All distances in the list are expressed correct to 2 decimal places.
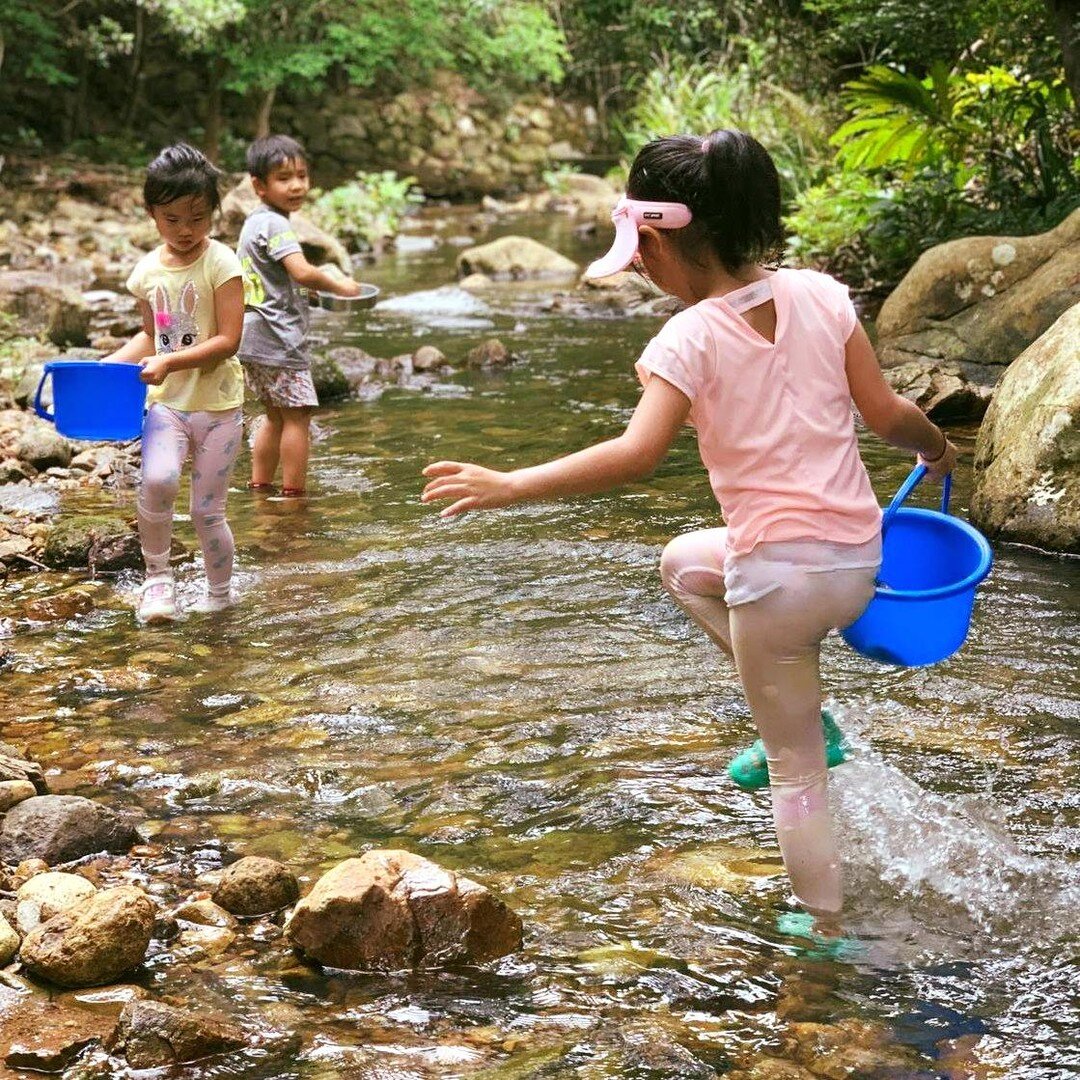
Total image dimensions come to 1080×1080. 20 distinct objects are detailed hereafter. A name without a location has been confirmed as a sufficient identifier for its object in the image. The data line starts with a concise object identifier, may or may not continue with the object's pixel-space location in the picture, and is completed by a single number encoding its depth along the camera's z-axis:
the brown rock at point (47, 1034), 2.23
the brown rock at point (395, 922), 2.57
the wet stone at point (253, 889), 2.79
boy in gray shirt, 5.80
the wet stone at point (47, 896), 2.65
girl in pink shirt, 2.41
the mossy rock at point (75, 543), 5.34
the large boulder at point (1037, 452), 5.17
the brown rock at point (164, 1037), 2.24
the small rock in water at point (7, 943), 2.52
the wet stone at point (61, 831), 2.99
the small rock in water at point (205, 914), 2.75
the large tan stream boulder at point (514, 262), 14.91
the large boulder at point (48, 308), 10.17
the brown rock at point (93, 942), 2.47
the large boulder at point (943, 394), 7.21
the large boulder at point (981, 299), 8.00
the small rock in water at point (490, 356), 9.58
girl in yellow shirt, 4.54
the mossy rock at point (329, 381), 8.64
